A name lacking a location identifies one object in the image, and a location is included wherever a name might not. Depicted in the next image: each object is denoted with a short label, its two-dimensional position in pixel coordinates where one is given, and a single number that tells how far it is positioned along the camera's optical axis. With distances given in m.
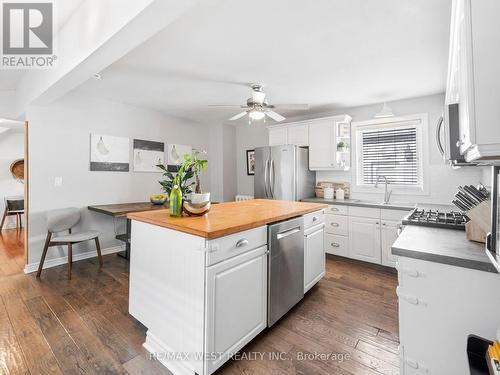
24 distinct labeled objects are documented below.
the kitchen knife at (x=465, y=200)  1.53
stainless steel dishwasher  1.86
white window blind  3.57
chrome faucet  3.59
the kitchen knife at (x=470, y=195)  1.49
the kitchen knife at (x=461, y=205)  1.62
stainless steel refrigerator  3.89
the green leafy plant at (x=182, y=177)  1.81
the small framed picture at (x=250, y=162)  5.32
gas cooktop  1.72
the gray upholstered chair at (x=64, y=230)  2.92
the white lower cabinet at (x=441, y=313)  1.08
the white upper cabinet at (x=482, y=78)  0.68
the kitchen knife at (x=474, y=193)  1.47
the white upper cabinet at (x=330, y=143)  3.84
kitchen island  1.39
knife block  1.30
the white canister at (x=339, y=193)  3.99
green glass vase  1.79
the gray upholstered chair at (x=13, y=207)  5.27
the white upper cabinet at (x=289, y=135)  4.12
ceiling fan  2.68
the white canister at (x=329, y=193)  4.06
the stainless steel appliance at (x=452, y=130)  1.30
